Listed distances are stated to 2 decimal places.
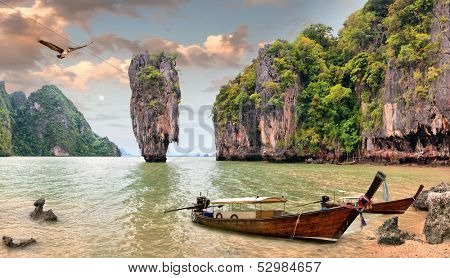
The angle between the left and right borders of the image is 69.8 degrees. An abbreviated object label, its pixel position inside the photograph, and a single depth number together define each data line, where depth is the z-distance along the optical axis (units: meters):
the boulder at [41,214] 12.14
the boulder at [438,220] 8.27
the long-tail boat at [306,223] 8.67
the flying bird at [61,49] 9.81
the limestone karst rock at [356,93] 34.56
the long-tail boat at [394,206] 12.45
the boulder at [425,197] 12.94
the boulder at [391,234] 8.34
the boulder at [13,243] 8.83
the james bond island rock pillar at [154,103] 55.84
